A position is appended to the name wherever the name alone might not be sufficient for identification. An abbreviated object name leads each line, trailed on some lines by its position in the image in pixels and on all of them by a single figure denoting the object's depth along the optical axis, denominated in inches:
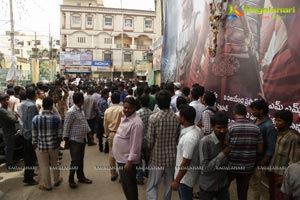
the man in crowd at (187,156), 120.7
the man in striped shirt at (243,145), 131.2
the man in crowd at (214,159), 115.0
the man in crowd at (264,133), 140.4
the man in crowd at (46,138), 182.7
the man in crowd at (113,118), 202.4
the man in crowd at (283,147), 128.2
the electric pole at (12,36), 497.5
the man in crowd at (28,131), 203.5
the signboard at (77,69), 1467.8
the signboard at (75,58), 1456.7
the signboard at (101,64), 1579.8
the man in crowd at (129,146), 139.1
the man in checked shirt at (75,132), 187.9
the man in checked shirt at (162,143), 141.0
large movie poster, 161.5
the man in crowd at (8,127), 225.9
